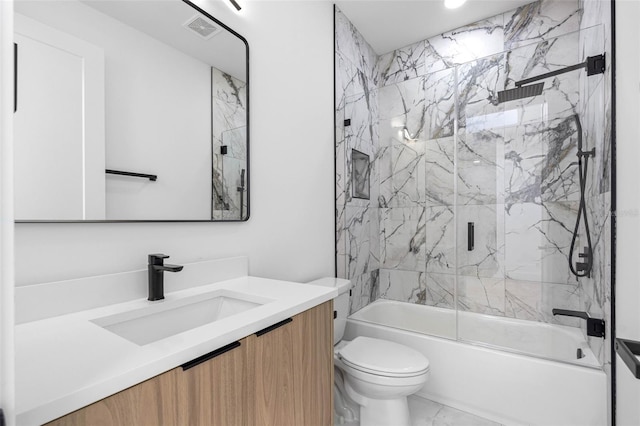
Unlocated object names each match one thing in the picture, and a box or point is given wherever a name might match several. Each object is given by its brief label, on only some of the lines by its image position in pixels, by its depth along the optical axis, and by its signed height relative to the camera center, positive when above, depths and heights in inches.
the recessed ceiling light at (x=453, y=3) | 90.7 +60.4
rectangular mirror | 34.0 +13.3
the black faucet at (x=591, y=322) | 63.7 -23.6
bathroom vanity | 21.4 -12.2
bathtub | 63.1 -34.6
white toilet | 59.5 -32.2
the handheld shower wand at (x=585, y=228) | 71.6 -3.9
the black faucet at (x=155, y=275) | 41.2 -8.4
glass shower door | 73.0 +3.4
